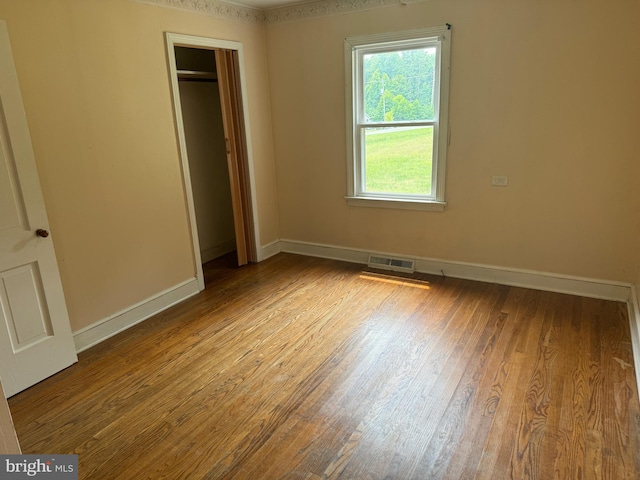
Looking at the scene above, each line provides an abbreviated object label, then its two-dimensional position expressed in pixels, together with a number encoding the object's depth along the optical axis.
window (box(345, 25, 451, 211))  3.74
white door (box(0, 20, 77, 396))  2.38
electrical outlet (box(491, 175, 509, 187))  3.64
